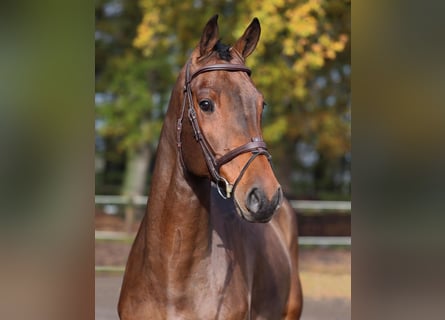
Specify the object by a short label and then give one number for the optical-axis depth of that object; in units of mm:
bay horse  2492
